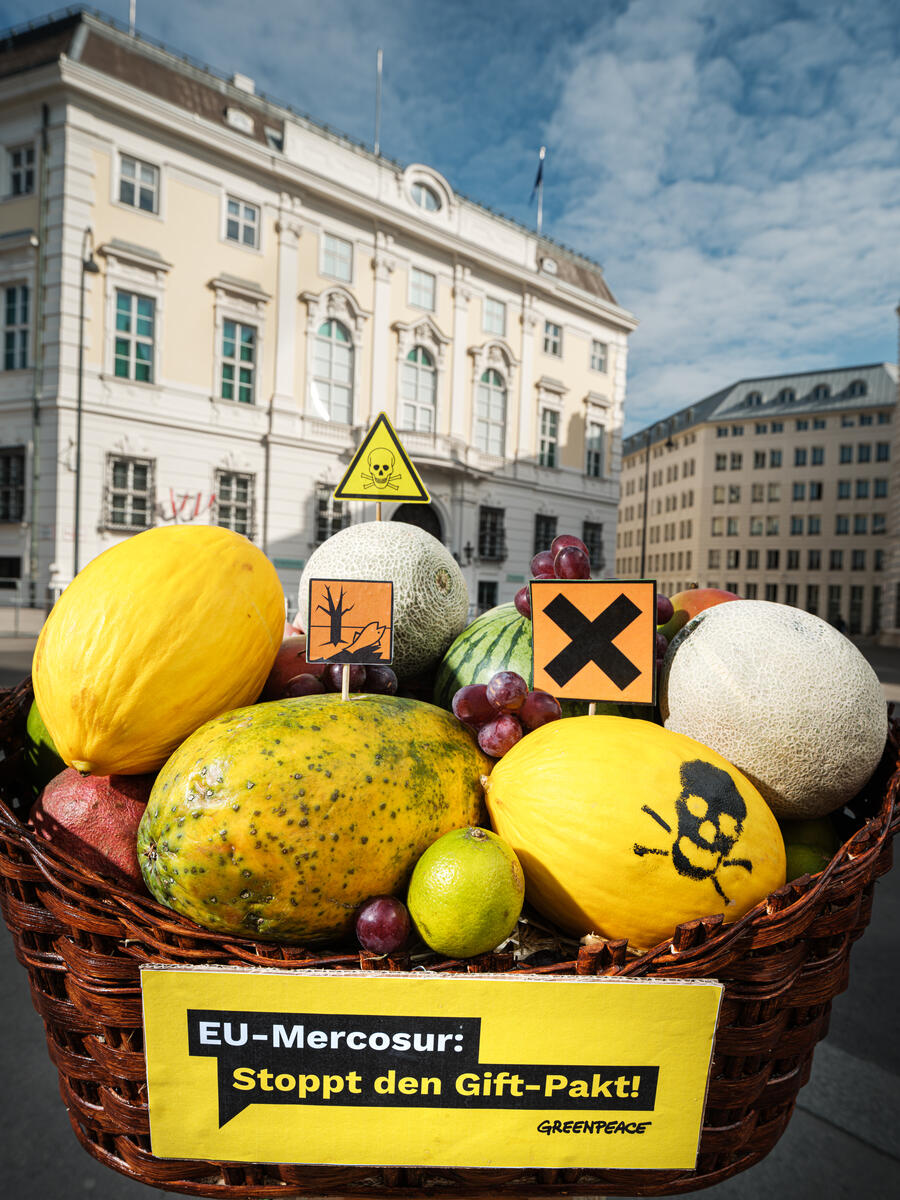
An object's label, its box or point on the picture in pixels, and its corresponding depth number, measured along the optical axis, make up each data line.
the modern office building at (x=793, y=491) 51.31
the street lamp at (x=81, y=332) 13.12
